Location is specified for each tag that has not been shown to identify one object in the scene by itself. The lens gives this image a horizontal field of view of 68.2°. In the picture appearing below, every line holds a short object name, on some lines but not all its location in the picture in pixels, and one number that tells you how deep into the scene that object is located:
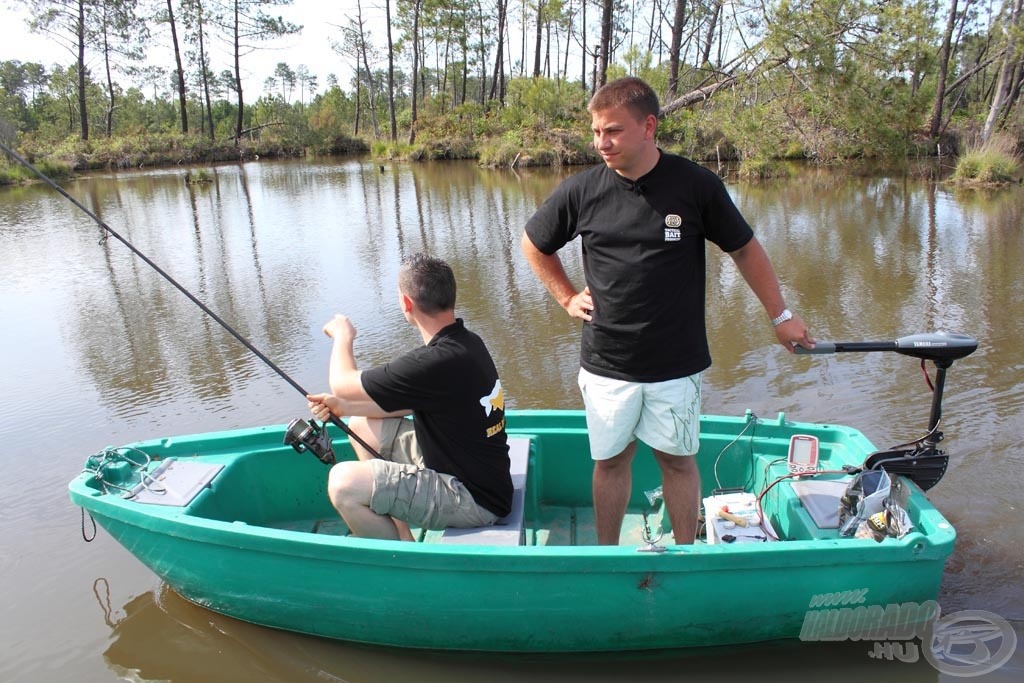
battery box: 2.86
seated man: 2.61
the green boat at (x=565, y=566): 2.47
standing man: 2.50
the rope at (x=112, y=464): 3.03
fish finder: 3.16
